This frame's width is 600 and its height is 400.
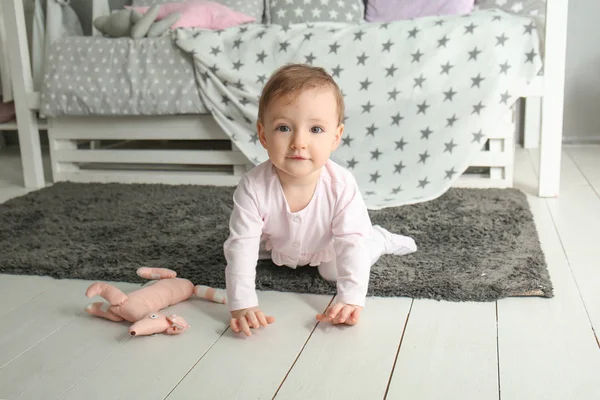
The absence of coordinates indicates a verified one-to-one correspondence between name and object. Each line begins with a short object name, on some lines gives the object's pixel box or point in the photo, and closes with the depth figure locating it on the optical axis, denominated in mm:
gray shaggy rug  1277
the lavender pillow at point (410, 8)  2359
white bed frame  1925
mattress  2082
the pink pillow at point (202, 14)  2221
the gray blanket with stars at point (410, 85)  1881
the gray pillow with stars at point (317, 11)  2455
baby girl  1069
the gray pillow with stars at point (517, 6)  2293
